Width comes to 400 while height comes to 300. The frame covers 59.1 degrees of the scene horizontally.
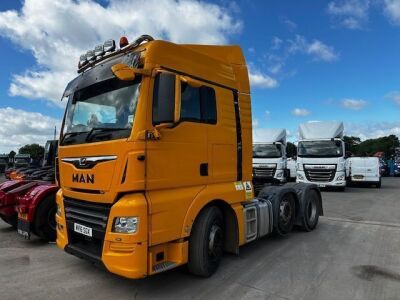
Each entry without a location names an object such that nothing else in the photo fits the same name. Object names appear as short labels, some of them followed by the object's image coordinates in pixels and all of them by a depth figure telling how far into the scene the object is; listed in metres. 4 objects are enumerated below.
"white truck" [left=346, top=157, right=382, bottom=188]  20.39
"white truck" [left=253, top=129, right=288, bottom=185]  18.89
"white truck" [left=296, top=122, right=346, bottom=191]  17.58
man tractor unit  3.98
